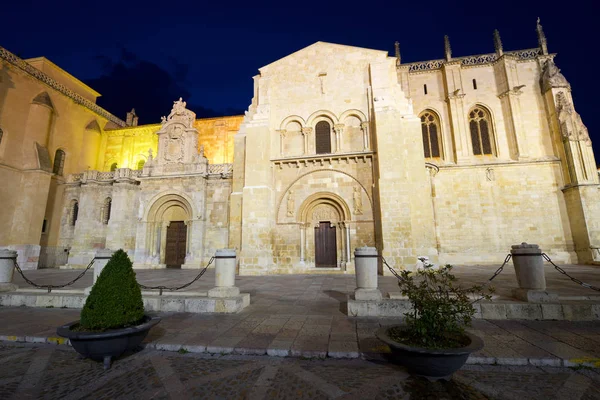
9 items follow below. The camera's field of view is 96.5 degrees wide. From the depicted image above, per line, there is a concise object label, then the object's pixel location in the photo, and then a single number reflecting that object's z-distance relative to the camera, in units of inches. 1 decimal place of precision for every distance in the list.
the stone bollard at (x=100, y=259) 276.6
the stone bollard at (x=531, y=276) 225.6
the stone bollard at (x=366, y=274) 236.1
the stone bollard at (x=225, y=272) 263.4
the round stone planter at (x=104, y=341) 129.2
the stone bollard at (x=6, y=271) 306.7
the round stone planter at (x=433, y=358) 111.1
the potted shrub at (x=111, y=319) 131.9
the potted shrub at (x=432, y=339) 112.8
